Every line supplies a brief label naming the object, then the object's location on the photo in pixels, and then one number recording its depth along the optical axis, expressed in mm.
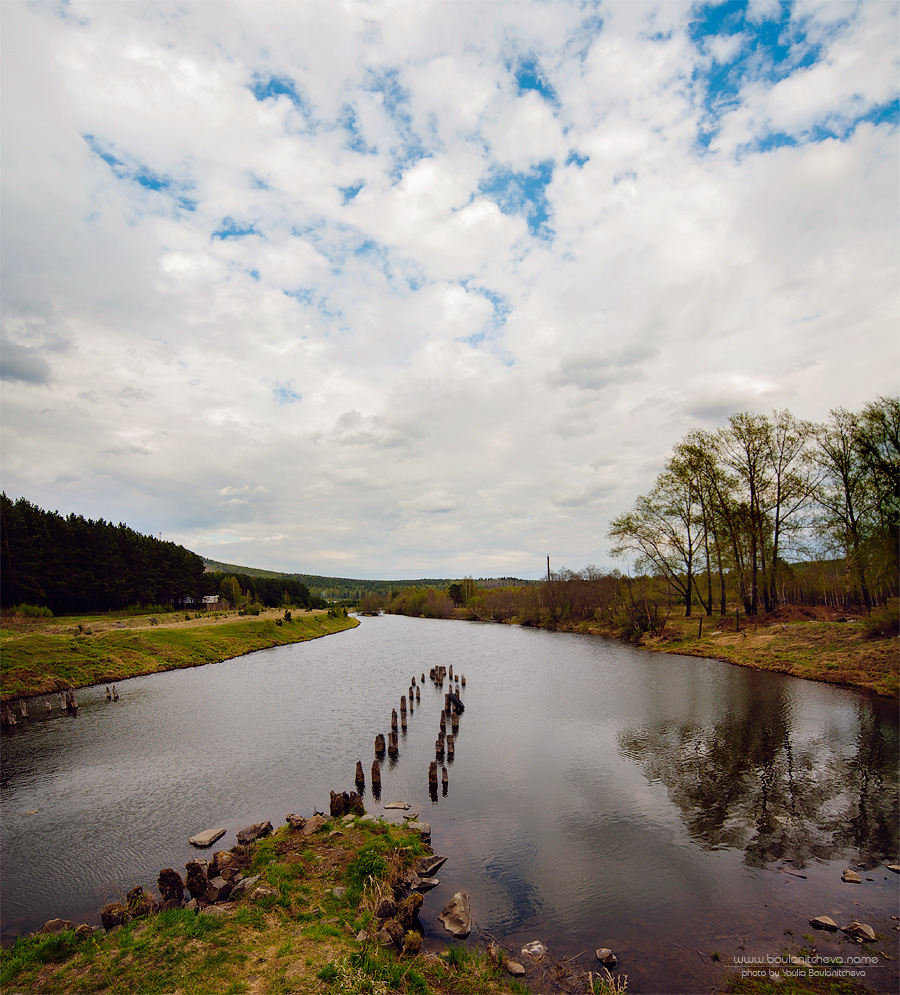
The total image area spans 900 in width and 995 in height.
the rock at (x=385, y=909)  10383
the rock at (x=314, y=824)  14516
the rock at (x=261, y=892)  10727
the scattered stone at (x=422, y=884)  12096
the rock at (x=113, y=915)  10227
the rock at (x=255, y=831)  14333
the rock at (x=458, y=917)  10375
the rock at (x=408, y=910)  10250
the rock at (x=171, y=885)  10914
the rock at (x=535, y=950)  9602
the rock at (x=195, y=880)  11094
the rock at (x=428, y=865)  12719
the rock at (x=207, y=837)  14523
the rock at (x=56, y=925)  9922
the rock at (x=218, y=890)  10891
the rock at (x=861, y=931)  9609
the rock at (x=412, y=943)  9406
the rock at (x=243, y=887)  11148
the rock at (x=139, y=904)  10461
